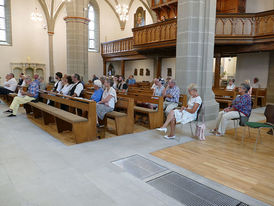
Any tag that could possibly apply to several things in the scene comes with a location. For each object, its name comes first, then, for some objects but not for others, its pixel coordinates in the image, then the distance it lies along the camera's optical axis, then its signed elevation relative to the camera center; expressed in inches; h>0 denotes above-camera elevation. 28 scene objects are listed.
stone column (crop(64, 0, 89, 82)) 450.0 +88.8
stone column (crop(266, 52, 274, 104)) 470.3 -0.8
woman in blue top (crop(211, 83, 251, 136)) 192.9 -25.8
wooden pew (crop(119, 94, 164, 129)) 235.4 -35.2
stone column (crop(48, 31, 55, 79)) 725.8 +70.3
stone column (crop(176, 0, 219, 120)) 269.7 +45.3
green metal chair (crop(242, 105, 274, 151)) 170.1 -32.1
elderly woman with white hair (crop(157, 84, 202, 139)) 189.8 -29.3
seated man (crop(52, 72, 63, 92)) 291.8 -7.9
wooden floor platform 117.0 -54.3
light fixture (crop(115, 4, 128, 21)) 600.1 +190.4
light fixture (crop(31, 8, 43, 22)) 636.1 +179.5
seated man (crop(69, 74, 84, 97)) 240.2 -9.3
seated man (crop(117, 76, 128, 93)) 332.8 -10.2
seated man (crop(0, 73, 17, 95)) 370.3 -14.6
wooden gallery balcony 373.1 +87.3
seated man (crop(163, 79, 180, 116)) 248.2 -18.4
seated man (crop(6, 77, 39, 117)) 275.1 -24.4
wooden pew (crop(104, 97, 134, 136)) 203.7 -37.2
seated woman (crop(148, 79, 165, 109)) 261.1 -13.5
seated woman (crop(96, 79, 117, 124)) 208.7 -23.1
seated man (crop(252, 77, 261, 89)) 474.3 -3.6
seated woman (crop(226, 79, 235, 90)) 408.8 -9.4
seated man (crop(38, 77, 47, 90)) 346.9 -10.4
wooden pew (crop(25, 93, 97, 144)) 178.1 -35.4
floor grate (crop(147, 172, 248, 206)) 101.1 -55.4
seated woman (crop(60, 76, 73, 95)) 257.8 -9.2
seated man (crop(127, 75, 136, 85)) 530.7 -4.0
